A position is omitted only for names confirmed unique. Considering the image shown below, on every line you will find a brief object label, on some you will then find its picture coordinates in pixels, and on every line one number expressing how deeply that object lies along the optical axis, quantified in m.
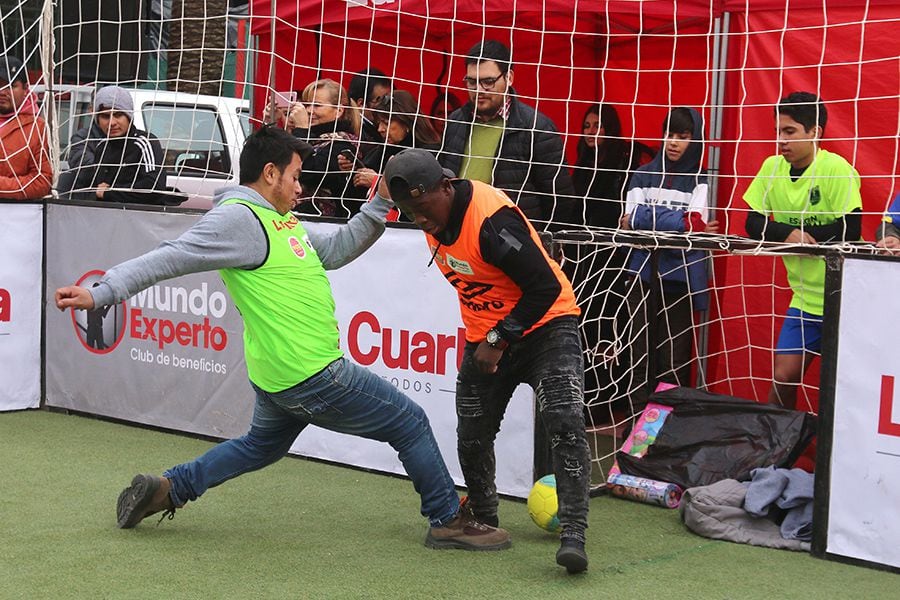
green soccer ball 5.52
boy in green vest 6.49
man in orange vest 4.91
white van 10.11
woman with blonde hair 7.77
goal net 7.21
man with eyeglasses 7.17
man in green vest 5.16
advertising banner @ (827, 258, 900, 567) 5.25
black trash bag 6.12
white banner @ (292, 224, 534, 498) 6.45
